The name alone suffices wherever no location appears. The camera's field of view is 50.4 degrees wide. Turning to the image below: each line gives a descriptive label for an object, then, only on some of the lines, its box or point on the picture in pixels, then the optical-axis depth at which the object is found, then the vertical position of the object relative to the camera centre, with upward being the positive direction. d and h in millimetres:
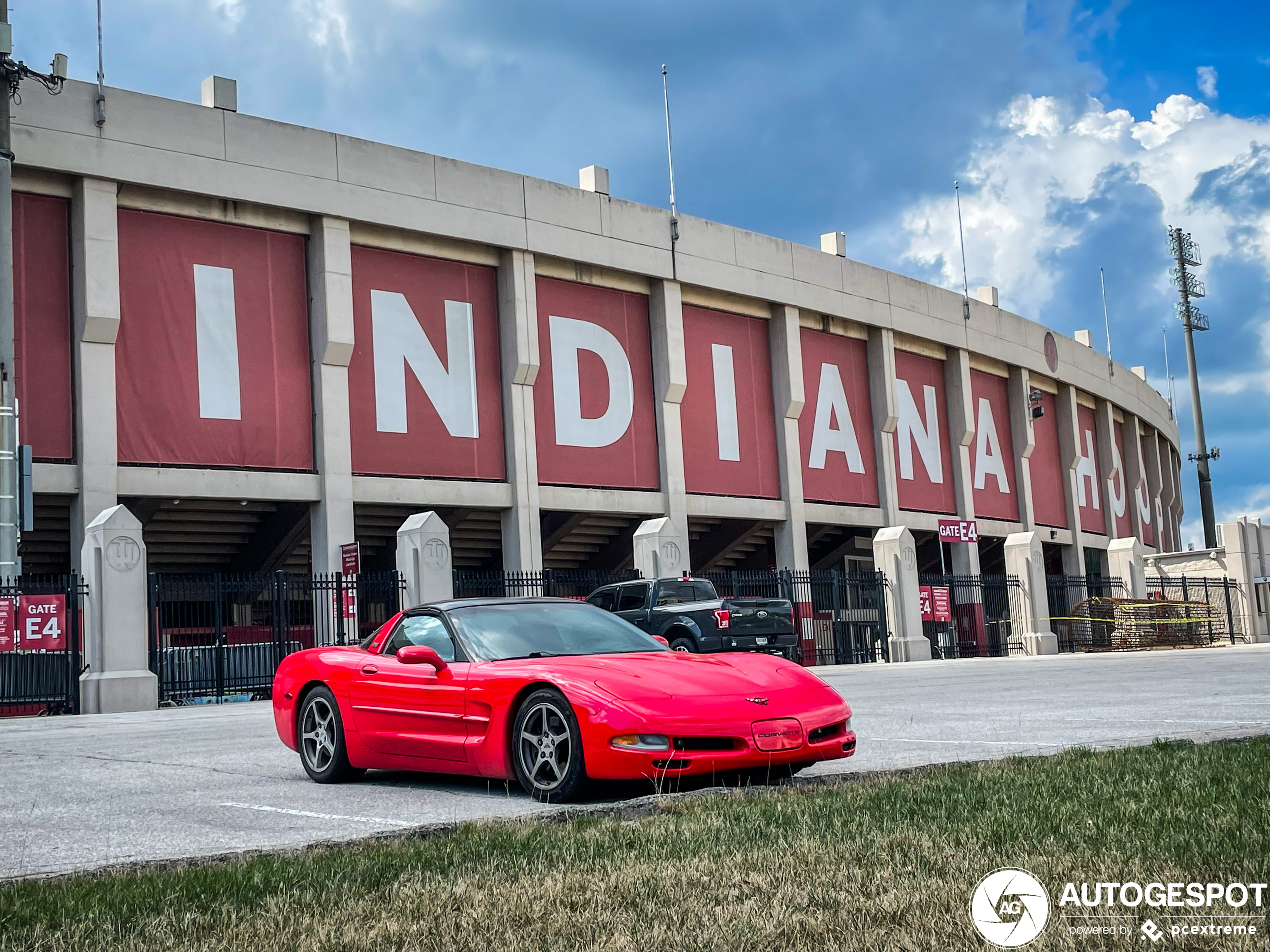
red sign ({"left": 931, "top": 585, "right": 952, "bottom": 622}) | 40375 -126
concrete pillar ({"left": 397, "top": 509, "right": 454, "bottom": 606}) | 28250 +1456
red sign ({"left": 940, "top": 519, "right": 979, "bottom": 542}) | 42438 +2143
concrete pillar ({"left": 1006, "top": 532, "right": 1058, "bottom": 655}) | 43594 +132
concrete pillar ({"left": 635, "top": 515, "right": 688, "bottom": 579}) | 33344 +1626
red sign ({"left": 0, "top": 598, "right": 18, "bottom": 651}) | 22281 +429
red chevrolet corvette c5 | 7293 -486
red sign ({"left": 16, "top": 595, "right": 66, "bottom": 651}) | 22609 +450
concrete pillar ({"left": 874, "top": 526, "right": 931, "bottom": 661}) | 38625 +325
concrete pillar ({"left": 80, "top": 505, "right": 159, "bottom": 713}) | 23078 +379
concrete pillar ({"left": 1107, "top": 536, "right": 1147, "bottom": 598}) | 50969 +914
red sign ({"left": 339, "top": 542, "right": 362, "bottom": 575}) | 31000 +1720
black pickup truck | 23906 -54
